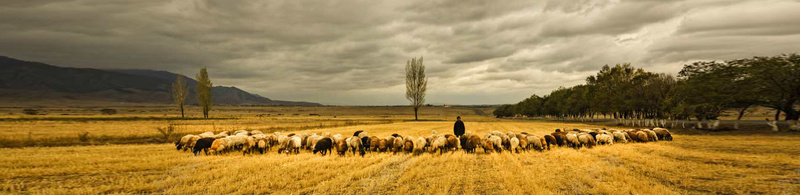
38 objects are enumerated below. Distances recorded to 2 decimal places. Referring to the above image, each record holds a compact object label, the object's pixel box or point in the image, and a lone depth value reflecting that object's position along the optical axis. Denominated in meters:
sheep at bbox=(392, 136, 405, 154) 17.39
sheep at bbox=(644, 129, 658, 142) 23.38
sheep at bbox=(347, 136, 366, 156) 17.23
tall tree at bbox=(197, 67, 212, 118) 76.31
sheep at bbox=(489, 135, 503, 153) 17.28
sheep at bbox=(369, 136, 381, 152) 17.78
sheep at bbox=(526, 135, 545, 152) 17.84
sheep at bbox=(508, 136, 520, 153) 17.43
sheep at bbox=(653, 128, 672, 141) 24.33
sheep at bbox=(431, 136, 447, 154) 17.28
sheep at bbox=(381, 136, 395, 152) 17.91
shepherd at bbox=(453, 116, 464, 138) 20.78
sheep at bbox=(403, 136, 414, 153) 17.55
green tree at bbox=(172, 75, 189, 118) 80.00
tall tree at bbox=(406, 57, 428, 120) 75.25
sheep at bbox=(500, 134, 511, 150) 18.14
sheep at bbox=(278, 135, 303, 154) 17.78
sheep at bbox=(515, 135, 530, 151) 17.95
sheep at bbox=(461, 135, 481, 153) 17.06
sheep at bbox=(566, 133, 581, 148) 19.42
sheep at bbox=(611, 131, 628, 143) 21.67
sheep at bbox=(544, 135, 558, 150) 19.10
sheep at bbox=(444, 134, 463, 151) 17.80
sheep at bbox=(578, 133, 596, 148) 19.84
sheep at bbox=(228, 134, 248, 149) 18.16
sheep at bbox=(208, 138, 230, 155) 17.20
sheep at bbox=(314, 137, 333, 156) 17.02
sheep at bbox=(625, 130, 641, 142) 22.54
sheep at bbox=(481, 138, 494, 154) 17.16
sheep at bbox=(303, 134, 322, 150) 19.11
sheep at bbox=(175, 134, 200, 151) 18.87
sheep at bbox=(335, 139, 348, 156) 16.68
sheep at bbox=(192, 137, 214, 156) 17.58
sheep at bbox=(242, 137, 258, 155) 17.92
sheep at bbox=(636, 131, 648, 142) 22.47
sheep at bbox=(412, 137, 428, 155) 17.64
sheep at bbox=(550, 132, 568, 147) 19.69
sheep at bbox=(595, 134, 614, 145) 20.83
